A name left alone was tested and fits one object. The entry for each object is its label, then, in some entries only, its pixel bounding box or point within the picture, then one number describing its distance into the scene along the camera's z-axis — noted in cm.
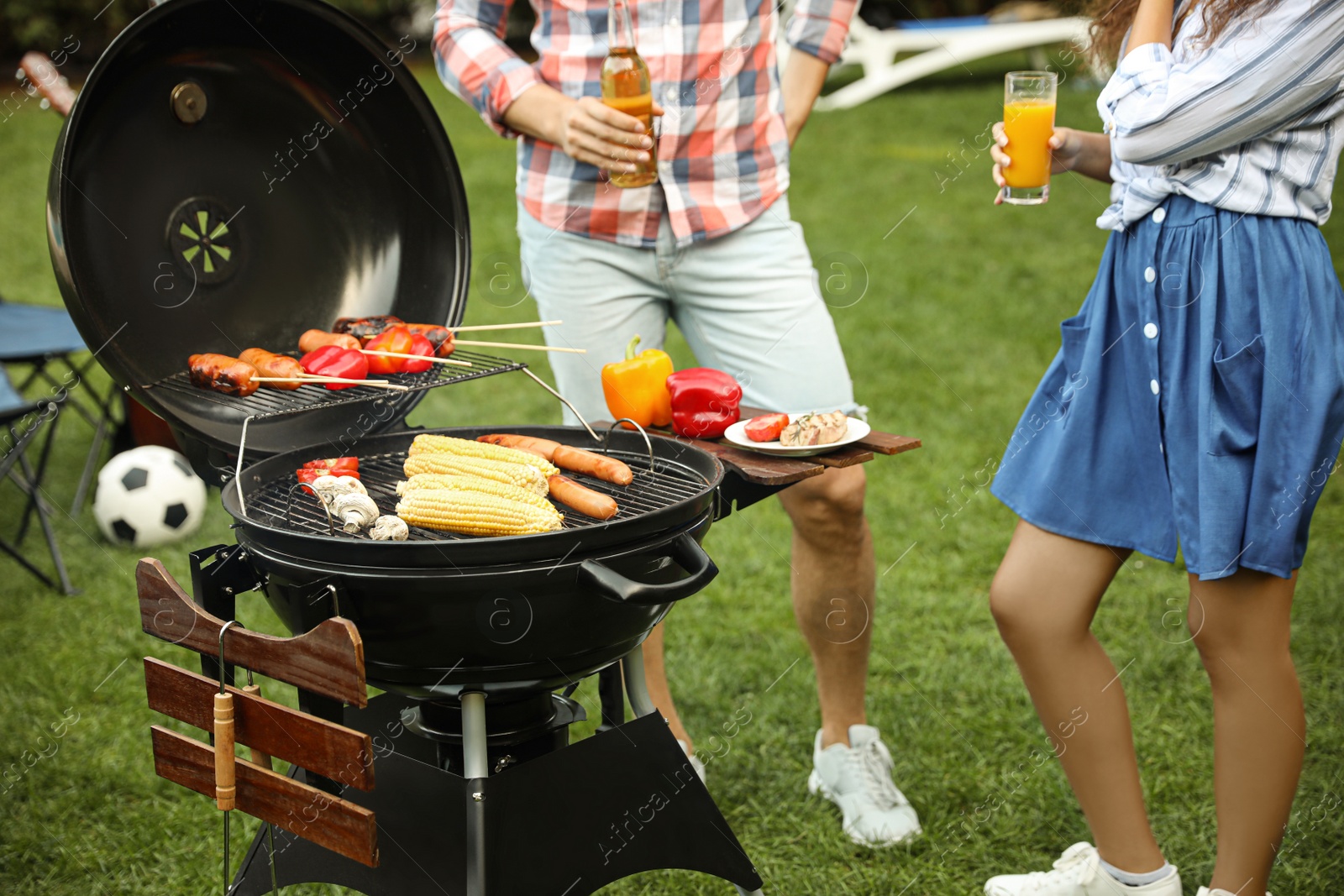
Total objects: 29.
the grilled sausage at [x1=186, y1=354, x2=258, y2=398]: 218
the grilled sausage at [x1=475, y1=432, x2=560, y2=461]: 238
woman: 207
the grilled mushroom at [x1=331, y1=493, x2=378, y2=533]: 200
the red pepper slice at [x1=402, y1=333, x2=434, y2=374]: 237
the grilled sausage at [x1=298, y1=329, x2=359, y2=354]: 240
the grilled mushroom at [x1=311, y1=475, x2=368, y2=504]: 210
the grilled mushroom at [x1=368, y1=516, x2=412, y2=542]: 195
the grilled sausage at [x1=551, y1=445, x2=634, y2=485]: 227
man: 275
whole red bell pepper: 253
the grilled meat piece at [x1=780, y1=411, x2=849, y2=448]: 235
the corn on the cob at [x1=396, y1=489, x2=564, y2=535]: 196
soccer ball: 474
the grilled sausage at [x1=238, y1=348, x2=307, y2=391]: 227
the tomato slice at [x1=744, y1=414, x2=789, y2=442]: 243
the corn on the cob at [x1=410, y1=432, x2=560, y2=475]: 221
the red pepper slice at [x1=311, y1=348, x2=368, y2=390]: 228
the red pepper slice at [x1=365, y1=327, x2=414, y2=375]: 234
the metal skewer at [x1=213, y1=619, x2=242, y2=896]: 198
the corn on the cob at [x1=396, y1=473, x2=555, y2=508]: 207
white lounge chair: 1188
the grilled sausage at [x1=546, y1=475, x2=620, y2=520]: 208
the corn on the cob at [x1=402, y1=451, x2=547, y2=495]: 213
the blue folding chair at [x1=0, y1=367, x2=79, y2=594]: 402
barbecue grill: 190
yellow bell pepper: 255
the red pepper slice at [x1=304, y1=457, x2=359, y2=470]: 229
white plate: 234
